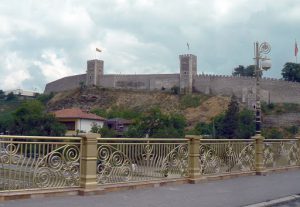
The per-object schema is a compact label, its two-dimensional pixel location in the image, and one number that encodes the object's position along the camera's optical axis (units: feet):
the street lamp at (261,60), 56.85
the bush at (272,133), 207.31
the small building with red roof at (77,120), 210.18
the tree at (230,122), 209.56
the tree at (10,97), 394.03
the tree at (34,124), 173.68
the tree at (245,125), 205.98
